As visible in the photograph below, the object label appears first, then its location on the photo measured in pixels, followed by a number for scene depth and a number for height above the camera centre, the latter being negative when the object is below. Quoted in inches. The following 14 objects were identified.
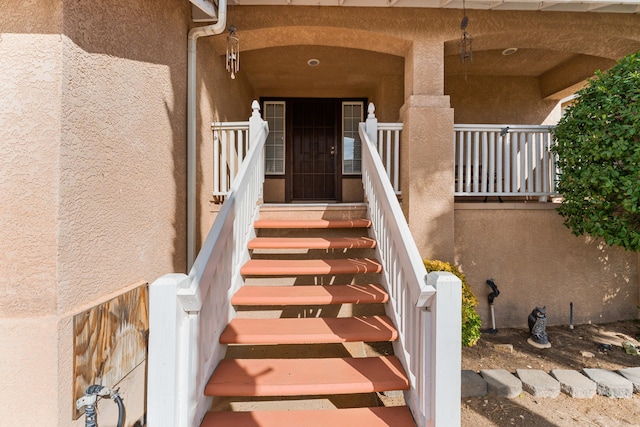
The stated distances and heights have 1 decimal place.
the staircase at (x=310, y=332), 68.7 -33.1
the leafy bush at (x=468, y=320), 107.1 -36.9
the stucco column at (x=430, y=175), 133.1 +17.3
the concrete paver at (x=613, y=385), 97.3 -54.5
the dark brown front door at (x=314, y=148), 248.7 +54.0
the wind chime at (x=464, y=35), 122.8 +77.9
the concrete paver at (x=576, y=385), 97.4 -54.8
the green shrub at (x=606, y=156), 110.3 +22.5
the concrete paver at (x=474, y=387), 97.7 -55.2
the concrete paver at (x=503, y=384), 96.9 -54.3
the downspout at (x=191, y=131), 117.9 +31.9
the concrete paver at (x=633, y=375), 100.0 -54.2
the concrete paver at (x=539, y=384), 97.7 -54.7
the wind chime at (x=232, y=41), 119.5 +70.8
